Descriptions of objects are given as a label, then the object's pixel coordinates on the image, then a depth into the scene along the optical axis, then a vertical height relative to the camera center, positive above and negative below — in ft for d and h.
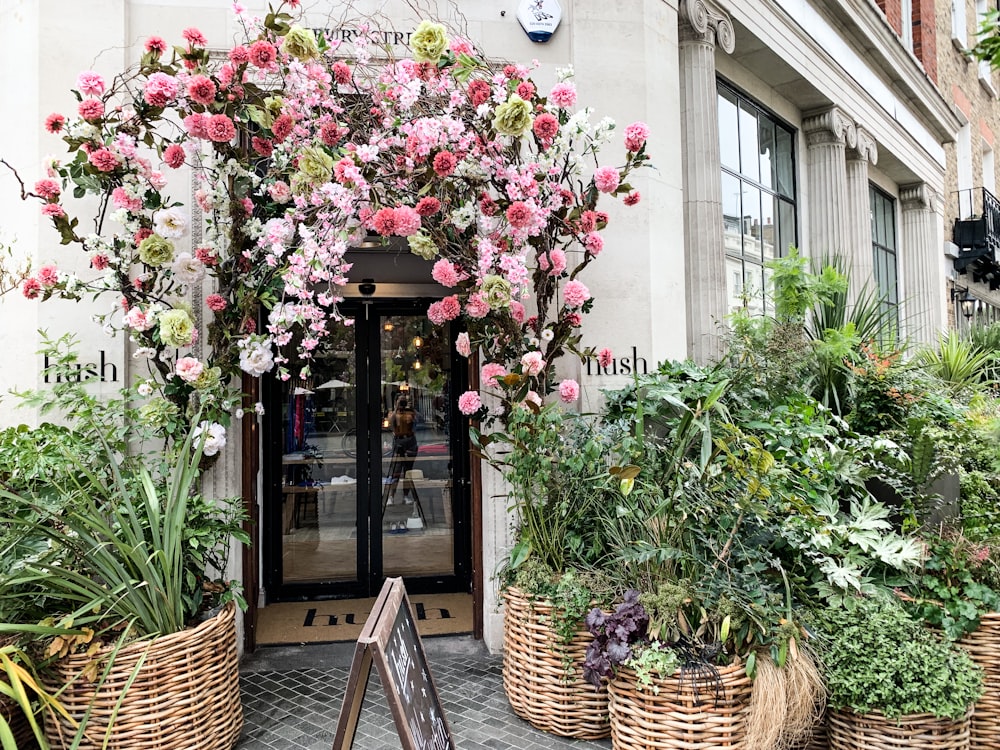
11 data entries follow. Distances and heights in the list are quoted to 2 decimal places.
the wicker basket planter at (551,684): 12.27 -5.23
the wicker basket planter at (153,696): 10.32 -4.50
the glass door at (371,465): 20.94 -2.15
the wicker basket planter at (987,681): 11.19 -4.77
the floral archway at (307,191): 12.91 +4.04
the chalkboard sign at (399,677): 7.67 -3.36
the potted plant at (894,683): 9.87 -4.28
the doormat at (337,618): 17.63 -6.06
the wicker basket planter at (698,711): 10.11 -4.72
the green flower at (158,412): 13.08 -0.26
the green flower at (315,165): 12.66 +4.23
